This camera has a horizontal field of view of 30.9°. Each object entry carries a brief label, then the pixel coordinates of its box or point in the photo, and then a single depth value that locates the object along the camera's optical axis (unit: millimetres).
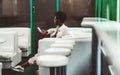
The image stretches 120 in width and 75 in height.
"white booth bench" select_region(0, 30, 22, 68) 4857
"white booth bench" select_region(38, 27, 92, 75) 3640
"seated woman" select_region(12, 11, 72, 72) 4217
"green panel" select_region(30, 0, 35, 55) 6346
